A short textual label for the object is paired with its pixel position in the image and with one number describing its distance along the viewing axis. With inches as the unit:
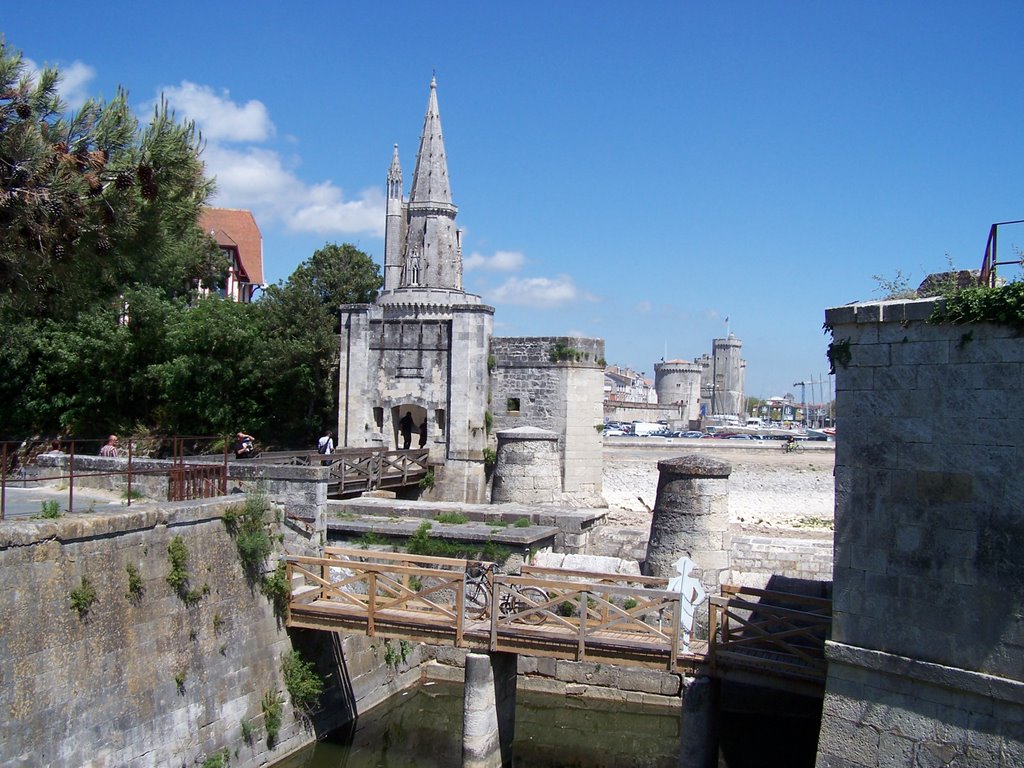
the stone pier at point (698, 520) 558.9
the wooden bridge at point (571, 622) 426.3
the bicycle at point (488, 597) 506.0
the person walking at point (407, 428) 997.4
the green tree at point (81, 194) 405.7
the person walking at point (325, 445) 848.9
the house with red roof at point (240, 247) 1731.1
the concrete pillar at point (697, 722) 436.1
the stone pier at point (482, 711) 469.1
